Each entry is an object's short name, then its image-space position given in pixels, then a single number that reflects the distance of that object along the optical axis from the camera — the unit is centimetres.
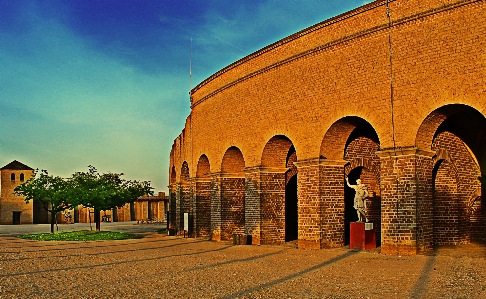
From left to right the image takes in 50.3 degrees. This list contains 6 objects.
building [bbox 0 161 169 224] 5584
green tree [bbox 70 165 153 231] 2759
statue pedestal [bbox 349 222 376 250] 1470
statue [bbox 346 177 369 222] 1538
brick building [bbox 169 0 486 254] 1255
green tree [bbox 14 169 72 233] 2992
